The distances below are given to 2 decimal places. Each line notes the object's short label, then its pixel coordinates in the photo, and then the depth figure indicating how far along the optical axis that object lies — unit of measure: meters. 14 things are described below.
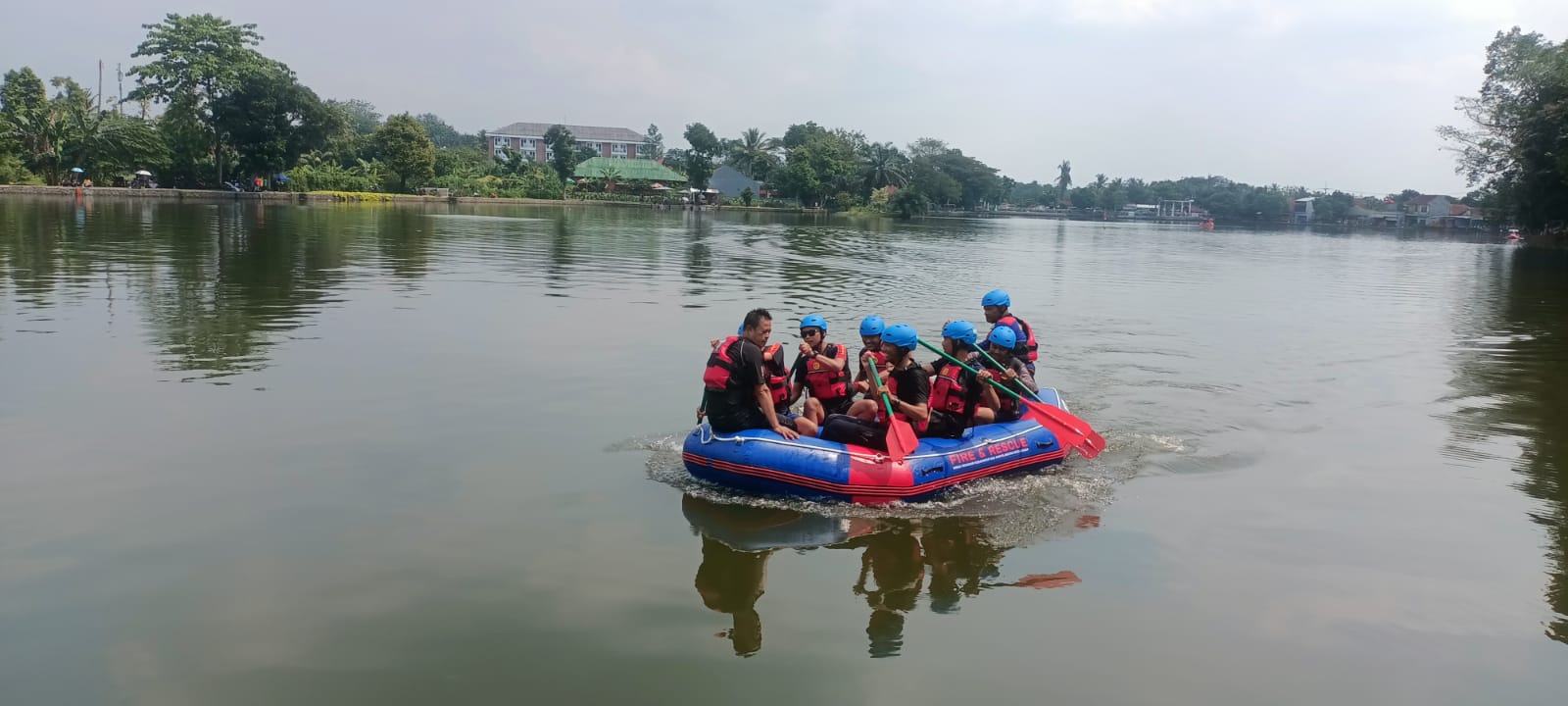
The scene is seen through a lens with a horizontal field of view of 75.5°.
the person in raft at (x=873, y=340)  7.55
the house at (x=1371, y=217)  107.44
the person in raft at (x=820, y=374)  7.91
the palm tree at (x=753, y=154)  91.91
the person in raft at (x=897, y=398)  7.41
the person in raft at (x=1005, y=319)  8.92
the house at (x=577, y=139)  121.12
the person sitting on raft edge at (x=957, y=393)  7.77
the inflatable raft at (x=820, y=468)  6.99
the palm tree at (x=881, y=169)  87.25
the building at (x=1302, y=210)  117.69
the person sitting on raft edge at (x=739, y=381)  7.23
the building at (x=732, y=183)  93.06
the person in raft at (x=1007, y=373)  8.29
